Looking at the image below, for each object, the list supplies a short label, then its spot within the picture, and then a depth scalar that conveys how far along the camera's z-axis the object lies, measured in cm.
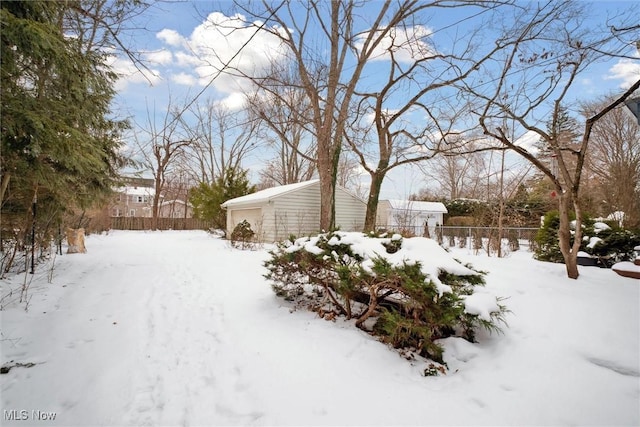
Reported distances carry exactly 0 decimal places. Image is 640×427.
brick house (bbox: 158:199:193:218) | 3943
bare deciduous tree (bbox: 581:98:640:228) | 1264
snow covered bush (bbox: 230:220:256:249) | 1134
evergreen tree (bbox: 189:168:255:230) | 1688
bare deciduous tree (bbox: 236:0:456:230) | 948
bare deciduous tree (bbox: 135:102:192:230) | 2180
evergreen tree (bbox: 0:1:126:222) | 265
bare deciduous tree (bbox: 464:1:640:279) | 441
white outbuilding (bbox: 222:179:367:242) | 1282
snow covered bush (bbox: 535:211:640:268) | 611
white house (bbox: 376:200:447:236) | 1981
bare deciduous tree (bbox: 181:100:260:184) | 2241
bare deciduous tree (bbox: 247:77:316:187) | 1097
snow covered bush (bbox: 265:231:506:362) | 261
